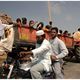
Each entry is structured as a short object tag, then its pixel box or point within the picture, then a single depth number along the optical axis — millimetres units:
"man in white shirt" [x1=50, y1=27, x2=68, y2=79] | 2775
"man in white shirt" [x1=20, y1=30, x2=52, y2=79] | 2516
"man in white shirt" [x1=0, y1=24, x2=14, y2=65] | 3361
